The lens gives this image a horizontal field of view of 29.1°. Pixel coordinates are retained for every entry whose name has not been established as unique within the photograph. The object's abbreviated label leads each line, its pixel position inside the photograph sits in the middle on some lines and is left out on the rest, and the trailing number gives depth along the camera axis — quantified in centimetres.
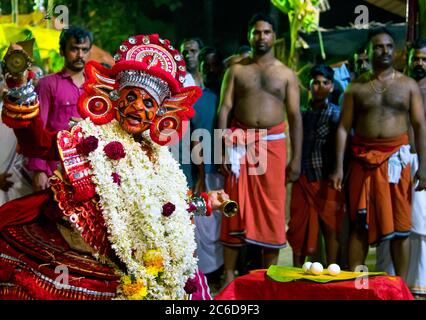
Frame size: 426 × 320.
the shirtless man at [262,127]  698
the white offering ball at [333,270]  523
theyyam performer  442
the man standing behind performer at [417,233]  695
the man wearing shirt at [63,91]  636
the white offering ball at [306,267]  531
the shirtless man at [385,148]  682
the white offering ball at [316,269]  523
